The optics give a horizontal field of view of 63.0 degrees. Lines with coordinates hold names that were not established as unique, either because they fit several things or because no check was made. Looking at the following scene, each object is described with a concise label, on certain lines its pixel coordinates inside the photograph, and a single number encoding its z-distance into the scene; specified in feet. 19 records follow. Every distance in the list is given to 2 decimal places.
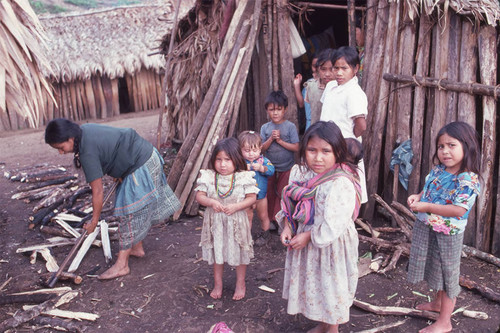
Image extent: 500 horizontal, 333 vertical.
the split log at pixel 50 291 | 11.77
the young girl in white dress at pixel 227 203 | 10.03
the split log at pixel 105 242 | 13.76
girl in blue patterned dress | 8.25
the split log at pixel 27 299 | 11.44
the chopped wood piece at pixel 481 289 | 10.36
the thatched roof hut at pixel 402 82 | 11.97
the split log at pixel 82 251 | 13.15
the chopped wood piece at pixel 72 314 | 10.47
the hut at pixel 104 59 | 41.01
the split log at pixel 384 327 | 9.34
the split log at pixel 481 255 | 11.94
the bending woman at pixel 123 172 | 10.76
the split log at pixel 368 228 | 14.11
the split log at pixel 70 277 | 12.26
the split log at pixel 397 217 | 13.29
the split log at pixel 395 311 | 9.74
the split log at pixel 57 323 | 10.07
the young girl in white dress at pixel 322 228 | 7.63
